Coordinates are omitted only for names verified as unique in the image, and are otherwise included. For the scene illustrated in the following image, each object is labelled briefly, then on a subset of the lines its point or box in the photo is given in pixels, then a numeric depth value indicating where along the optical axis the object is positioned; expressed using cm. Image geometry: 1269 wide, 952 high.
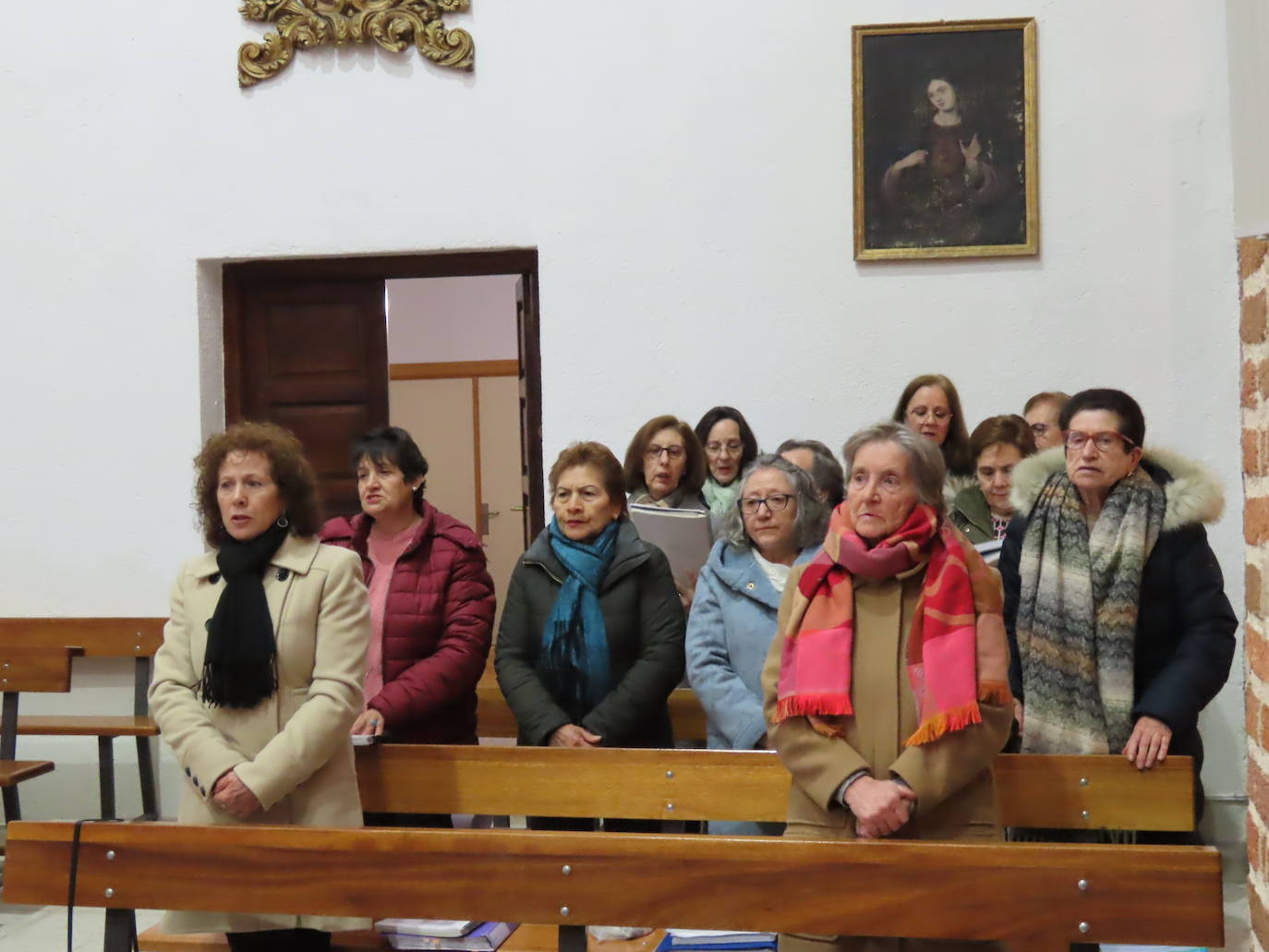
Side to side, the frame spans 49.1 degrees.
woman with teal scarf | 358
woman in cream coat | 293
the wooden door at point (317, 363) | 611
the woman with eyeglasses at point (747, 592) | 343
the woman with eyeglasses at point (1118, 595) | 316
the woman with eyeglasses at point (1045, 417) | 457
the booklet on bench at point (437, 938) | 291
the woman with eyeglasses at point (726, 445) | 479
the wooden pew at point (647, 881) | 207
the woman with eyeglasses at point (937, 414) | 446
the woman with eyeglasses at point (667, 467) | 452
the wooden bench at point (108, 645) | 549
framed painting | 533
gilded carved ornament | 563
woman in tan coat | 248
